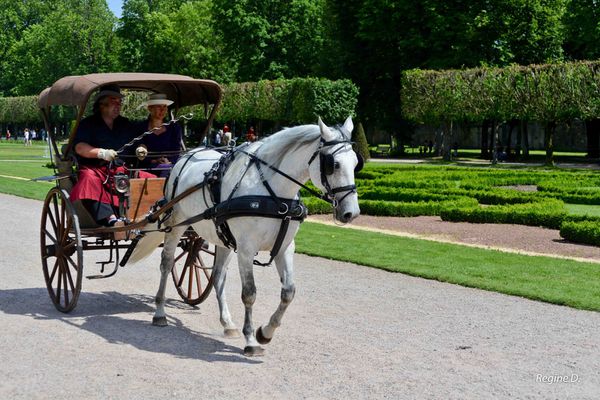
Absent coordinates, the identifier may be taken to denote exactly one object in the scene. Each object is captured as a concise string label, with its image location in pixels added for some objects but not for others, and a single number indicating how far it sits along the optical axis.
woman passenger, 10.09
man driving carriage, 9.48
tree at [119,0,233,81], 74.94
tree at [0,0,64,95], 111.00
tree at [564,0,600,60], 46.34
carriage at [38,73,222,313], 9.30
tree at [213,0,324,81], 66.31
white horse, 7.10
